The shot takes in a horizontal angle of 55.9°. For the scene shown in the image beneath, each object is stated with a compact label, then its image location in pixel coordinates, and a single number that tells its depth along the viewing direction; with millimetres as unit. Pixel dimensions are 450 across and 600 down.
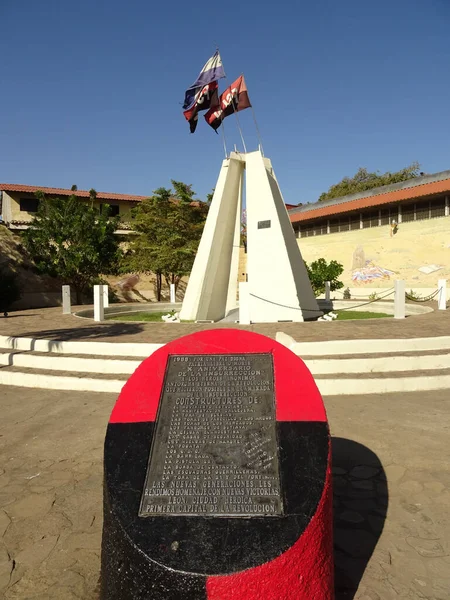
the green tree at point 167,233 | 22328
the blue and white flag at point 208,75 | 11602
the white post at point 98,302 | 12203
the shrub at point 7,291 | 19688
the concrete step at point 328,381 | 5715
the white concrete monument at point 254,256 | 11477
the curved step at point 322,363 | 6148
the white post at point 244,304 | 10383
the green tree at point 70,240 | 20391
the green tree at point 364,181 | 30966
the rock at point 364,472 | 3406
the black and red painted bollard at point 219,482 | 1802
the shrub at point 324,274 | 20641
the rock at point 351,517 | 2809
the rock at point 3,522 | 2748
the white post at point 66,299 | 15070
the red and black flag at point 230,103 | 11888
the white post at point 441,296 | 13969
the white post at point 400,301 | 11523
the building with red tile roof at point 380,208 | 19266
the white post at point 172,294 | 19031
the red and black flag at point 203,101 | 12016
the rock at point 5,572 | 2258
